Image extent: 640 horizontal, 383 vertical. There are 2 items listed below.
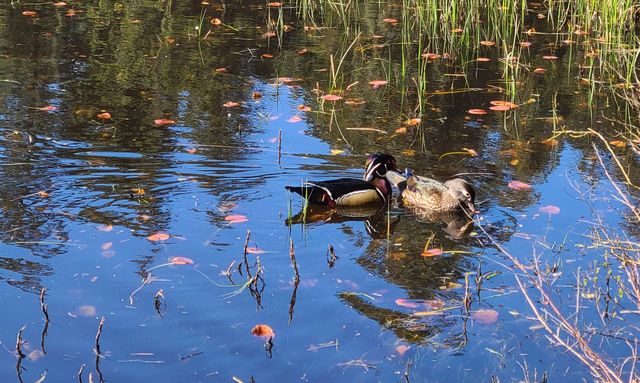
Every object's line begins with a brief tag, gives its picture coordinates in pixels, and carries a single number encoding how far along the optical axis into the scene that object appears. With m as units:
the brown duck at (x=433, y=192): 7.92
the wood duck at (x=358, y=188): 7.91
